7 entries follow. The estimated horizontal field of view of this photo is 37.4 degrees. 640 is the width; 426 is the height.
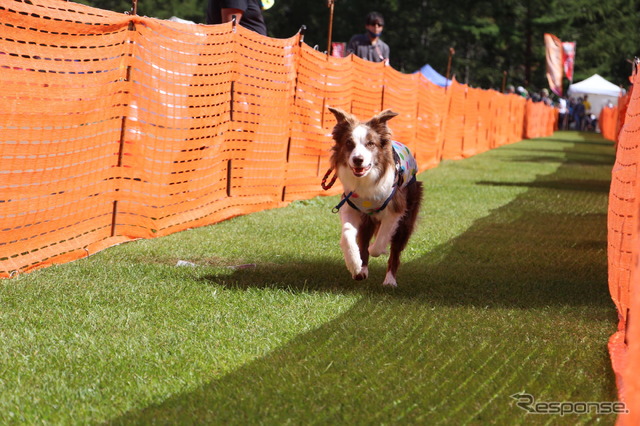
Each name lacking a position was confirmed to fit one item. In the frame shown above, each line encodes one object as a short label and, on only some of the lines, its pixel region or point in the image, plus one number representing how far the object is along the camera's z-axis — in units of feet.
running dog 19.52
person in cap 47.06
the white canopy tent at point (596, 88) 189.11
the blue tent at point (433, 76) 99.68
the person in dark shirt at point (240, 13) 30.50
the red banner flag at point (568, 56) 160.86
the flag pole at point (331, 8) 41.76
